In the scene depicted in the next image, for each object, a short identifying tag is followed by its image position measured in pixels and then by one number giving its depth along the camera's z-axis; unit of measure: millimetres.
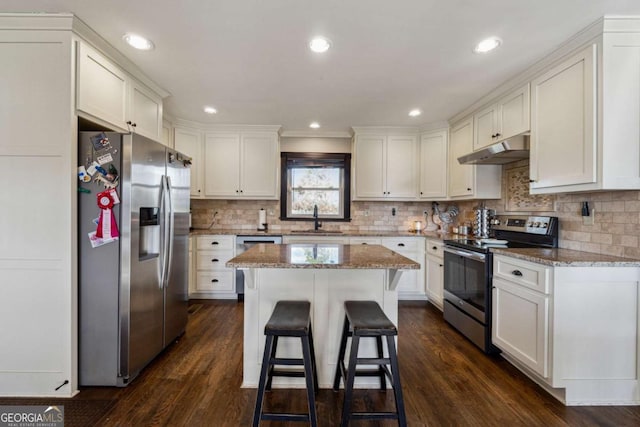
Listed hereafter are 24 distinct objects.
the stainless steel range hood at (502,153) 2379
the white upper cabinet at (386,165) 3990
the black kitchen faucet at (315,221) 4250
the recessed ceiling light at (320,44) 1916
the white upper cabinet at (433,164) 3734
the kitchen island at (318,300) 1887
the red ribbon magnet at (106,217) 1826
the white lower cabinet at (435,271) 3314
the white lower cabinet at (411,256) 3717
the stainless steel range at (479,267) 2348
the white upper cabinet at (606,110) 1758
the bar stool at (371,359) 1388
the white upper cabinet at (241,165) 3941
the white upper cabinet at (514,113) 2357
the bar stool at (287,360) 1401
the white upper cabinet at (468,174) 3154
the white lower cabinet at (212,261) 3666
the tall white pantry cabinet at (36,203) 1749
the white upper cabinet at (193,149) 3754
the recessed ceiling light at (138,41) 1923
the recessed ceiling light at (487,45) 1925
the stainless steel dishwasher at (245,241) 3662
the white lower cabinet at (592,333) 1735
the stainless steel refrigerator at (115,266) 1837
